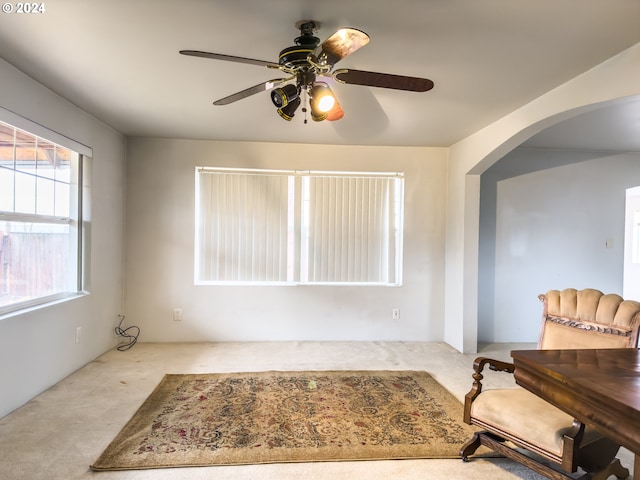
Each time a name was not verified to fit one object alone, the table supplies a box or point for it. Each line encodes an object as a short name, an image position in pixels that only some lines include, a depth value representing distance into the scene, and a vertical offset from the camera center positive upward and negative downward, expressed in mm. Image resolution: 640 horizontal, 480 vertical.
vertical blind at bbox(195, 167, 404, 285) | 4230 +112
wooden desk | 1223 -576
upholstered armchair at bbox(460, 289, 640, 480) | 1659 -884
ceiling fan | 1747 +832
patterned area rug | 2062 -1265
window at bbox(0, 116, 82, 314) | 2559 +110
